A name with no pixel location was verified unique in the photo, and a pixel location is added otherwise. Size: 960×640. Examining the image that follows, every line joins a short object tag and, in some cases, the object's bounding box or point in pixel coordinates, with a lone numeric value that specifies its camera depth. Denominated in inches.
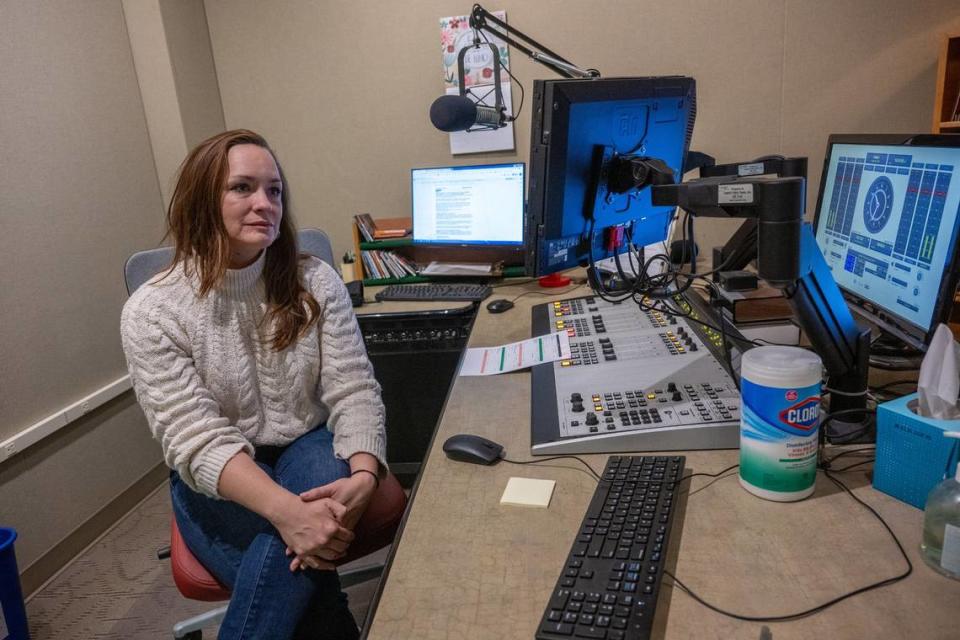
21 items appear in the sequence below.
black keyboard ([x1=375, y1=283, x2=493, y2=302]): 92.0
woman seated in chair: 47.0
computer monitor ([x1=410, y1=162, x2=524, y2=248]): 98.5
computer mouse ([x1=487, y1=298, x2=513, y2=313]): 80.9
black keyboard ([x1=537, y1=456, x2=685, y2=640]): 28.0
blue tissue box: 33.2
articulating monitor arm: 35.6
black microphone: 68.4
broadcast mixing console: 43.6
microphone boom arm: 68.1
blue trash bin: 67.1
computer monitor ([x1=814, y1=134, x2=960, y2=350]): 41.4
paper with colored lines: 59.9
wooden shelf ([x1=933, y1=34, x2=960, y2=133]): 92.2
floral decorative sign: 105.0
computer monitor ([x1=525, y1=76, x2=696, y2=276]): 46.3
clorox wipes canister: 33.8
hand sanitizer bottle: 29.3
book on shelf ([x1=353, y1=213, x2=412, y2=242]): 105.5
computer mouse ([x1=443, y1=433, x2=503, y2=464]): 43.4
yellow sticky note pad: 38.6
